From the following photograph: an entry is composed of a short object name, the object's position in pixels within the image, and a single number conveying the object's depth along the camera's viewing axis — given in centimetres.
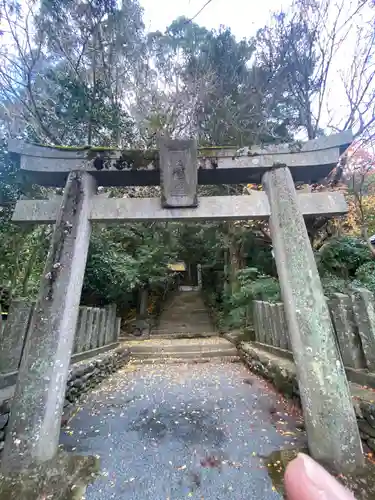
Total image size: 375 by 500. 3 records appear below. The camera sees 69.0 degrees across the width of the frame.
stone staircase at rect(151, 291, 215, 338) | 1358
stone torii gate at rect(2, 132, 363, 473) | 294
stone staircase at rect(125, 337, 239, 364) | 912
